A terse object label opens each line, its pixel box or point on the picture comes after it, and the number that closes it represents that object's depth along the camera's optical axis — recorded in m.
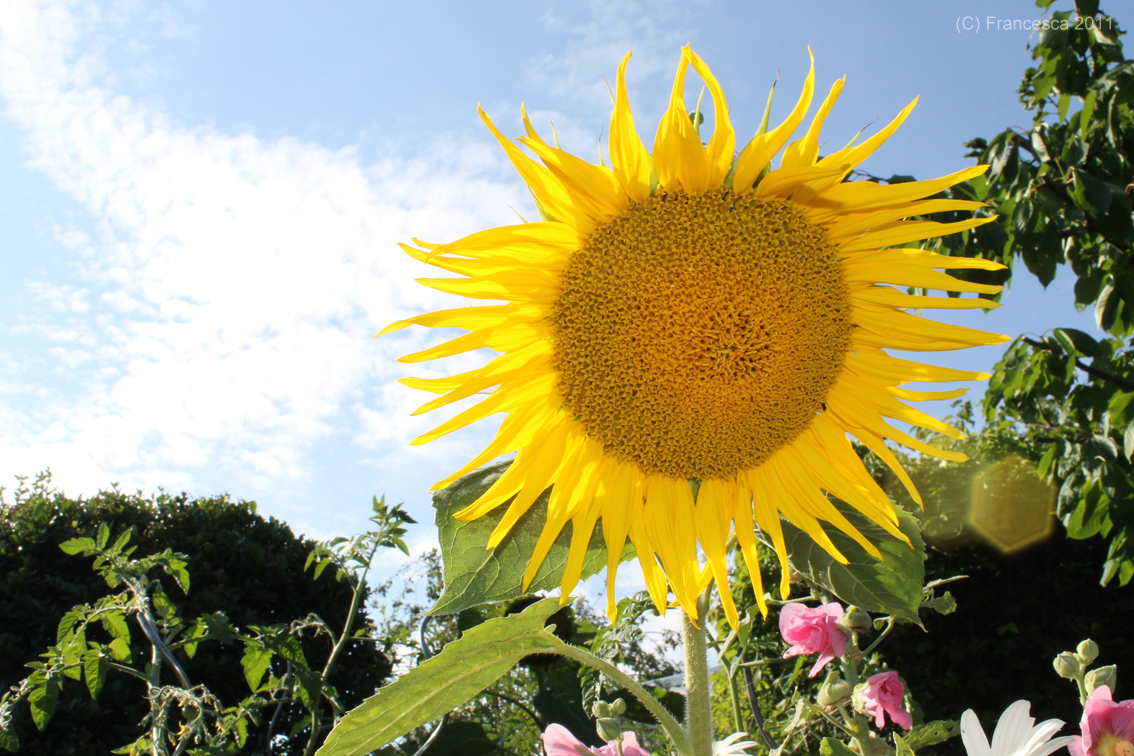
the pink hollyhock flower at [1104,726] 0.49
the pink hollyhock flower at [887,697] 0.66
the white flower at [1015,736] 0.47
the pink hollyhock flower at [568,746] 0.60
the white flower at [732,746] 0.54
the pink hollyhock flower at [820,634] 0.67
